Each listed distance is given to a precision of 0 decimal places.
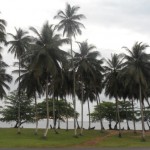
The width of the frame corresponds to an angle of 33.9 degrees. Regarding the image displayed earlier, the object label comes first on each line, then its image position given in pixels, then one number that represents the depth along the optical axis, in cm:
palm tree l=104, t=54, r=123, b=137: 4819
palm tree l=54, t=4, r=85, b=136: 4569
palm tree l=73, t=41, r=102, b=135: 4592
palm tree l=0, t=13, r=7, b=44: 3627
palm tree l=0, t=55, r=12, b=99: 5171
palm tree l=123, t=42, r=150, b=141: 4122
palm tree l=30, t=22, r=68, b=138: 3834
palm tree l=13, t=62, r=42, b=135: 4281
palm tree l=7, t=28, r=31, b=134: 4726
